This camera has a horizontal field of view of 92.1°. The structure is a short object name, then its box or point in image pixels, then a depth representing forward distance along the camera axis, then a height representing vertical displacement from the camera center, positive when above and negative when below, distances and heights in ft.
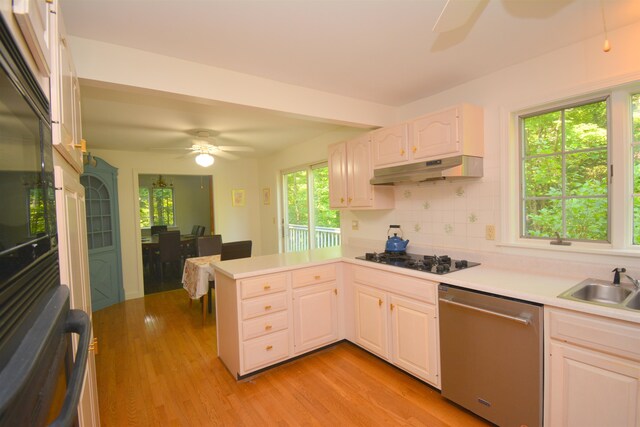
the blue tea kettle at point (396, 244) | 9.41 -1.24
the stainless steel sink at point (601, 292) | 5.36 -1.74
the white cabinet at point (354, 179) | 9.92 +0.88
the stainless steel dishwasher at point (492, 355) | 5.48 -3.01
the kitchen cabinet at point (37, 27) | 1.70 +1.21
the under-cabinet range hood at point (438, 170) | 7.42 +0.84
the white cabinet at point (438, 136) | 7.49 +1.73
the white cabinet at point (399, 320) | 7.18 -3.01
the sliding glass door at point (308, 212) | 14.73 -0.30
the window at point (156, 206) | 27.45 +0.41
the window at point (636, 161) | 6.07 +0.70
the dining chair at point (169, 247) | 17.25 -2.09
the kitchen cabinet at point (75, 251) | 2.98 -0.44
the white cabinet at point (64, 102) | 2.88 +1.27
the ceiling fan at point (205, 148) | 11.85 +2.44
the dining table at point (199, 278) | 11.95 -2.70
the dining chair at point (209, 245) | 14.11 -1.67
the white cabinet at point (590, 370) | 4.60 -2.75
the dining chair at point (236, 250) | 11.79 -1.64
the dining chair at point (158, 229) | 23.93 -1.42
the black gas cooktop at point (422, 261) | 7.45 -1.58
